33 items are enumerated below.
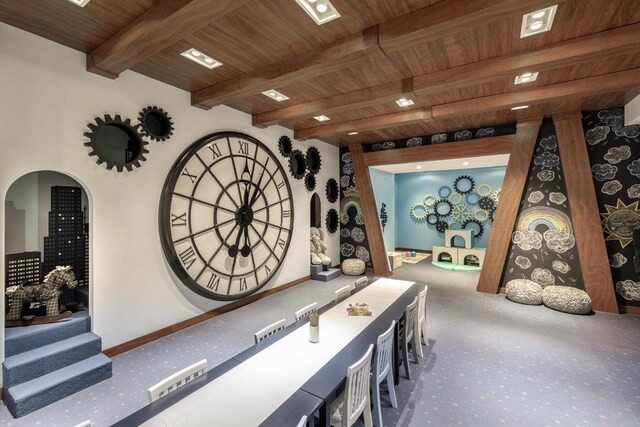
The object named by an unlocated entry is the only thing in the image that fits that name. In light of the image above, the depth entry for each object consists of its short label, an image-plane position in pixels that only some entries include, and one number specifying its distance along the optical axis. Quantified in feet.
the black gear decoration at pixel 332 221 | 21.97
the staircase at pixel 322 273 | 19.65
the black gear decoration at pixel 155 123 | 10.47
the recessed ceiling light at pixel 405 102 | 12.47
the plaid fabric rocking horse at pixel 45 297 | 8.62
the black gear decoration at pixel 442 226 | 30.17
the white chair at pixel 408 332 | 8.64
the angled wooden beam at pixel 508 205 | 15.64
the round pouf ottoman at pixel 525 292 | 14.98
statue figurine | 20.39
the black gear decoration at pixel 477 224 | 28.45
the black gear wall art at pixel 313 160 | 19.38
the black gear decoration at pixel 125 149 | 9.19
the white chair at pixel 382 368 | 6.47
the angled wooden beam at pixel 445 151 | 16.55
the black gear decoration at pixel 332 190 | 21.63
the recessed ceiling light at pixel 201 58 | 8.77
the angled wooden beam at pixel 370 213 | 21.25
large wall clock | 11.53
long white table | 4.27
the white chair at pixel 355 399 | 5.13
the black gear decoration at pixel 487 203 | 27.86
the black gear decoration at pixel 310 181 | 19.12
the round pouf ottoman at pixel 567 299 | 13.64
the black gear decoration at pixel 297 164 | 17.91
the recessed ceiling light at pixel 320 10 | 6.65
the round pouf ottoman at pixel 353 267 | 21.45
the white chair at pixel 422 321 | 9.82
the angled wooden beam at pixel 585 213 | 14.05
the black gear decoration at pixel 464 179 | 28.86
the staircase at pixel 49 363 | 7.19
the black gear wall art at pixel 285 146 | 16.93
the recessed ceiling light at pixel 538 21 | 6.92
